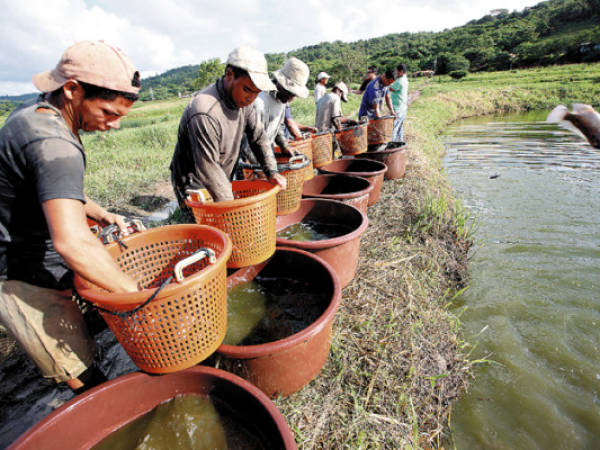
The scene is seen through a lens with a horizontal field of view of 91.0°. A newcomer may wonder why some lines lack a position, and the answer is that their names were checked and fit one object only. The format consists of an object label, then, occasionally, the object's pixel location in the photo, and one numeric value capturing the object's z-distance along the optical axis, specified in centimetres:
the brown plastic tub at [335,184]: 387
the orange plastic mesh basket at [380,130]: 526
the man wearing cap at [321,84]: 593
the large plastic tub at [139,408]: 120
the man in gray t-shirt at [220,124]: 189
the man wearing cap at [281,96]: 300
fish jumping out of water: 113
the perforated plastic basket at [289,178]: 255
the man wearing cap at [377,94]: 549
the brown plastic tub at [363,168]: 388
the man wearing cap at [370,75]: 722
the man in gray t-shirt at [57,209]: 108
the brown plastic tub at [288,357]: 151
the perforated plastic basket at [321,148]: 390
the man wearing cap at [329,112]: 488
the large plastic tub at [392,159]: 499
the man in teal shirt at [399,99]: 662
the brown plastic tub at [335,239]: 233
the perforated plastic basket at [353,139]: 436
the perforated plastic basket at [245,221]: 174
